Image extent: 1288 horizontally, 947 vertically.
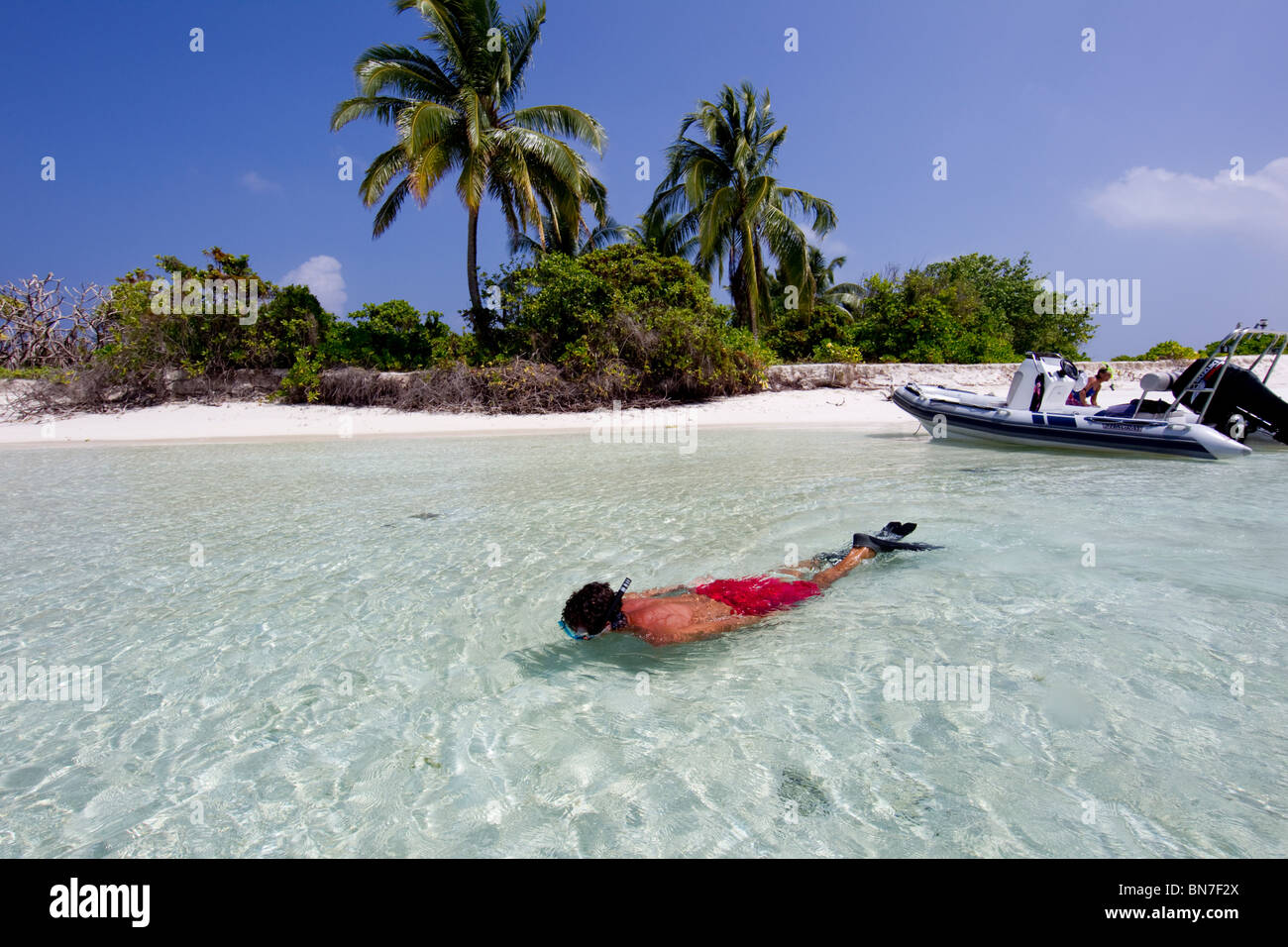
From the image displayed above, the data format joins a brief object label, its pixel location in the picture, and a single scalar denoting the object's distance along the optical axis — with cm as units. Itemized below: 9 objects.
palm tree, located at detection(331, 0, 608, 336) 1658
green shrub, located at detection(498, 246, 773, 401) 1773
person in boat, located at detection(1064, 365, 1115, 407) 1120
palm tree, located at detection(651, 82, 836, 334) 2059
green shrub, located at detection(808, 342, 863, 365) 2009
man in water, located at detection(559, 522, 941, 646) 326
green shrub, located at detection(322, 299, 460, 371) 1862
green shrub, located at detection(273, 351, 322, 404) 1794
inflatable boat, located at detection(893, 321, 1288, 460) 945
